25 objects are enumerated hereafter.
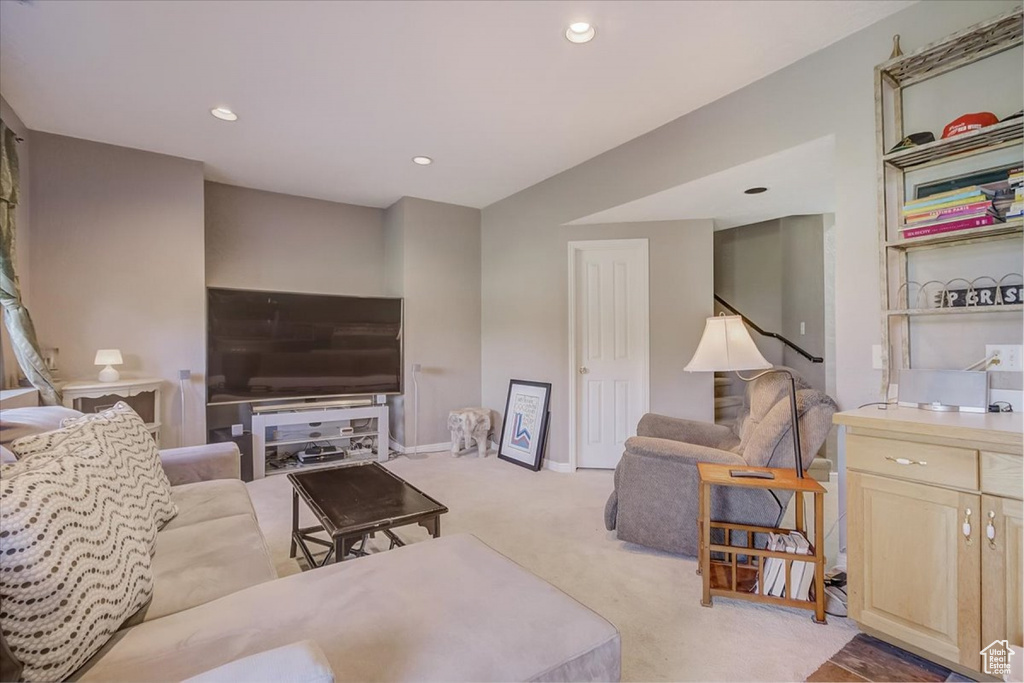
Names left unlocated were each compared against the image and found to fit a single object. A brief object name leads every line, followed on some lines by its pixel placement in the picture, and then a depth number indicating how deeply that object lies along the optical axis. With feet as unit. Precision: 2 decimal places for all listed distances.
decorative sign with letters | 5.55
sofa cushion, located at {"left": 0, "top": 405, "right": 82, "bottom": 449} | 5.17
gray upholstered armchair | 6.92
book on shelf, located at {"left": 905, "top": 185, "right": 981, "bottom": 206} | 5.62
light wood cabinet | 4.55
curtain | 8.40
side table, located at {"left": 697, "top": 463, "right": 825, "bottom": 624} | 6.12
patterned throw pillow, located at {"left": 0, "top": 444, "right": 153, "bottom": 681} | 2.63
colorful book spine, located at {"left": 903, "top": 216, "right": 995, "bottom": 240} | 5.52
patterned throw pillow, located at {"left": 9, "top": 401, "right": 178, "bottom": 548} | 4.07
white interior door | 13.23
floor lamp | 7.68
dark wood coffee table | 5.88
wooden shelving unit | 5.58
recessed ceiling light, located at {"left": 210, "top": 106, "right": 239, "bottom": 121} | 9.36
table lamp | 10.21
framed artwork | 13.55
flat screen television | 12.42
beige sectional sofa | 2.98
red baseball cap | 5.68
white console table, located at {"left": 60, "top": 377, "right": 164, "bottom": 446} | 9.80
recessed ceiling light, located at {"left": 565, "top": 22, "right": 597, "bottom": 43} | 6.83
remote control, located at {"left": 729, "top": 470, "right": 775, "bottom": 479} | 6.52
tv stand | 12.66
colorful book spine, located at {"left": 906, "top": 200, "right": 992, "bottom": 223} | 5.53
